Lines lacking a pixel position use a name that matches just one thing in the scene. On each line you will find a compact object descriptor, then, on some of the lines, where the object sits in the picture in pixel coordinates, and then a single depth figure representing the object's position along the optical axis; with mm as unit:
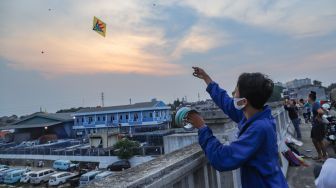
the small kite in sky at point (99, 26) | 9867
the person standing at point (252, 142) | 1660
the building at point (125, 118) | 43375
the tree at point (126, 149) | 26656
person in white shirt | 2023
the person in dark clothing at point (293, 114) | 10266
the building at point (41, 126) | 48094
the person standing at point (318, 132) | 6895
